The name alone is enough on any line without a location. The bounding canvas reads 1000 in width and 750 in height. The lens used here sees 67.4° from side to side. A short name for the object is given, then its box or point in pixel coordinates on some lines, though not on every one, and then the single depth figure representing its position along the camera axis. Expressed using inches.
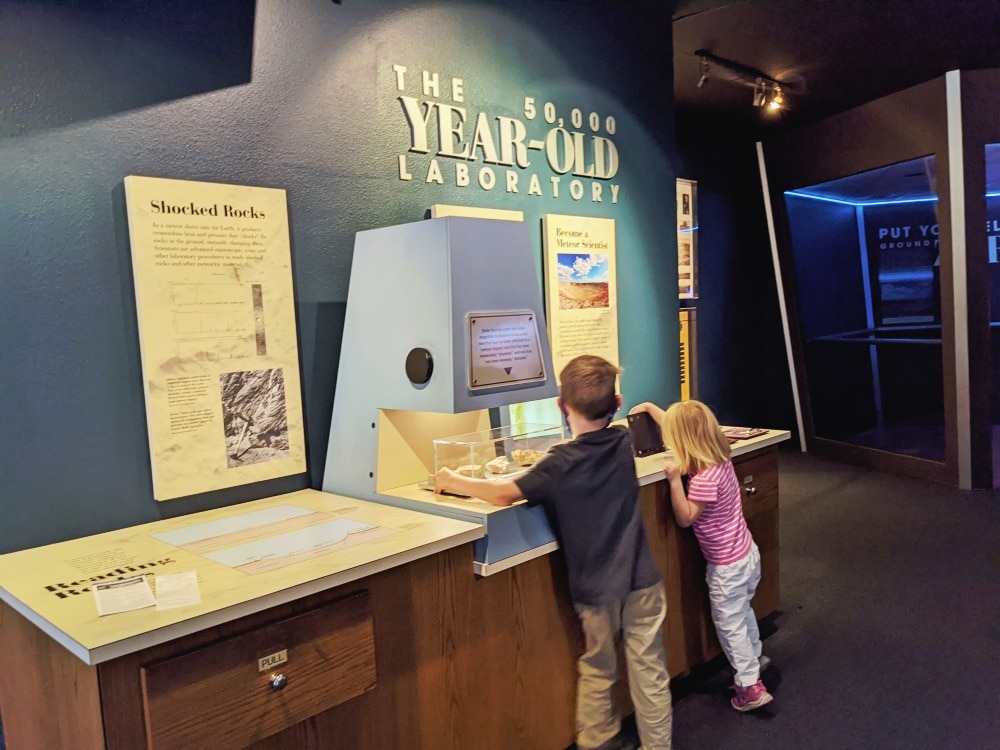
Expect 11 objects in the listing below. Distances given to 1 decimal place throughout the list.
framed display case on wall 174.6
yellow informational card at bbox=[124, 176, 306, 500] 81.5
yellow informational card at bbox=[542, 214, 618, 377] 123.6
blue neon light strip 270.4
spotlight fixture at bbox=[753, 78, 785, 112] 208.5
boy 82.2
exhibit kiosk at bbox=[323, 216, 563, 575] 81.3
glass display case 87.9
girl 101.3
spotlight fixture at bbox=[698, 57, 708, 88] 185.2
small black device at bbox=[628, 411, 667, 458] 110.6
